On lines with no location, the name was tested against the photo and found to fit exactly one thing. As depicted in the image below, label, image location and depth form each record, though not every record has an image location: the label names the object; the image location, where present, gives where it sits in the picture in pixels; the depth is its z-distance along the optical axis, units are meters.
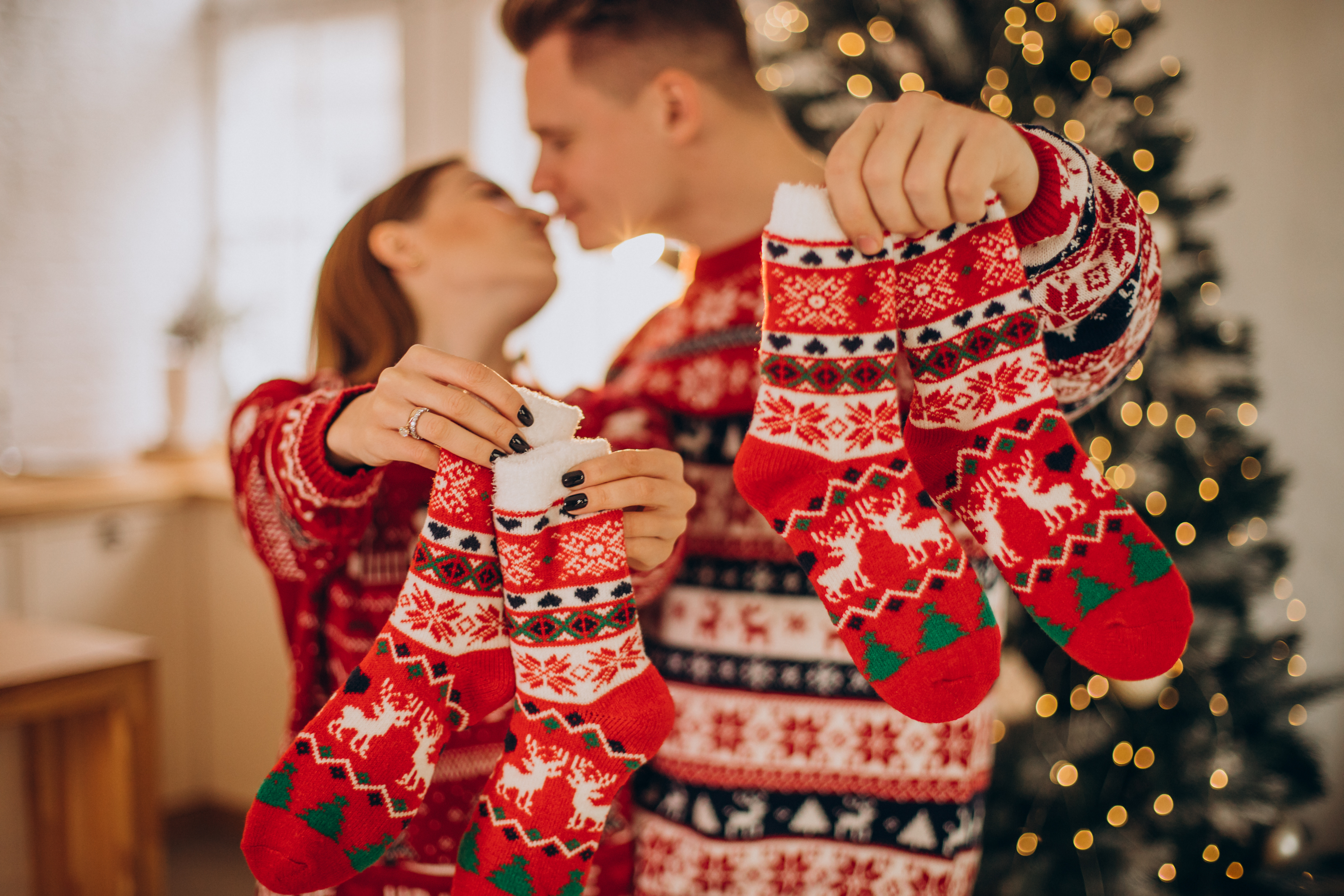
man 0.90
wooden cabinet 2.24
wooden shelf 2.22
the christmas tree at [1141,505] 1.65
